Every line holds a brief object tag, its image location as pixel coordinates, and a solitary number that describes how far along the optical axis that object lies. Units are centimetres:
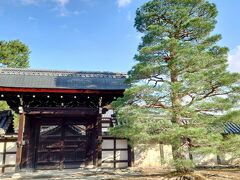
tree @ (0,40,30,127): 2797
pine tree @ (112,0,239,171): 722
